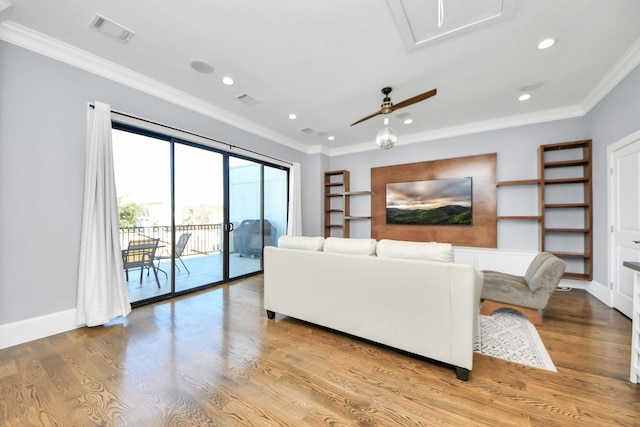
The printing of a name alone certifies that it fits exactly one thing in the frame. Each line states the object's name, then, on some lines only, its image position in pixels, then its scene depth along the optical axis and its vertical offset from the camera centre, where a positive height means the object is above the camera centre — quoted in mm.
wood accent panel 4320 +259
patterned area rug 1942 -1171
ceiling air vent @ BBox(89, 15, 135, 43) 2094 +1681
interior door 2633 -49
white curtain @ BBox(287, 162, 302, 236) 5227 +240
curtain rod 2718 +1142
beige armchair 2453 -816
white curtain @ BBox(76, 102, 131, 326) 2471 -176
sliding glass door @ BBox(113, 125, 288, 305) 3068 +54
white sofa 1703 -663
